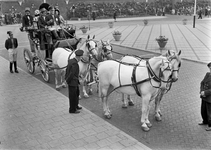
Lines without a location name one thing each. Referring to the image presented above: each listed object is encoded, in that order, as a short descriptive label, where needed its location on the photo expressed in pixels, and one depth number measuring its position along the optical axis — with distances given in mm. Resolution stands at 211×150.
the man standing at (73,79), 7064
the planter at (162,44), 15234
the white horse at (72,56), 7900
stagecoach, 10109
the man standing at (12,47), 11231
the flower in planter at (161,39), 15260
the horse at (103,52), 8328
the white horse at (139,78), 5906
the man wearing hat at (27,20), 11234
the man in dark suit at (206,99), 6048
